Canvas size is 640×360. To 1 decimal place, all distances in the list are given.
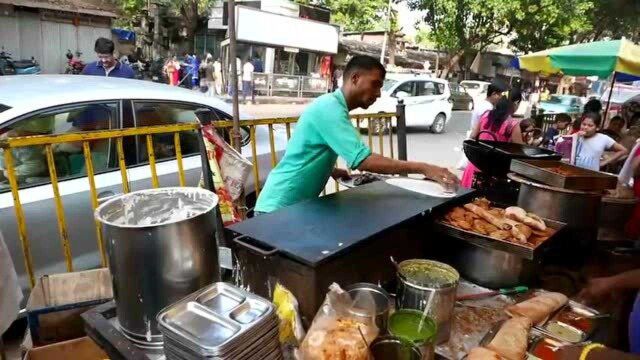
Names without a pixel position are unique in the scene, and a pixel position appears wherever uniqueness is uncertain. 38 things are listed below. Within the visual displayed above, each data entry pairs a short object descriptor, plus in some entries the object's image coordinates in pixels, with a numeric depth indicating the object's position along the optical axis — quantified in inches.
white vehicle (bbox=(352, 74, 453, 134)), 529.0
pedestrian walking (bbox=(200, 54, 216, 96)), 780.0
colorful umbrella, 214.5
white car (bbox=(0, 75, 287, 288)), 109.7
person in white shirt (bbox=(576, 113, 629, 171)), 207.0
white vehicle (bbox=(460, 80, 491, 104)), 922.7
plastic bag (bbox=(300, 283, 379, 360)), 49.3
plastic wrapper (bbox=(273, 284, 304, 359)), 59.1
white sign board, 745.6
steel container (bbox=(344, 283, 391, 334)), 55.2
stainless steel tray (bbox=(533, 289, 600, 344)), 65.7
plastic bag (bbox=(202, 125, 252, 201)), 106.1
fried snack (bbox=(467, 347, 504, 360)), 53.7
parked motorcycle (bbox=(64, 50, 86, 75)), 636.1
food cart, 51.2
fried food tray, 71.6
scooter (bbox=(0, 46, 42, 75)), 563.9
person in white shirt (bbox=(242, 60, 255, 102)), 721.6
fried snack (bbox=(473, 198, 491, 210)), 91.5
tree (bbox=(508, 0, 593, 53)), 808.3
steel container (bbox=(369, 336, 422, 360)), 52.2
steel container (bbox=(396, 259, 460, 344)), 60.9
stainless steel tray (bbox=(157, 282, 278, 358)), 45.2
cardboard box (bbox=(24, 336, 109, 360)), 76.3
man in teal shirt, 82.0
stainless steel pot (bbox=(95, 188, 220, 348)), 55.7
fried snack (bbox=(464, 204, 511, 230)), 78.7
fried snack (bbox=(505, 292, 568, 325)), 67.8
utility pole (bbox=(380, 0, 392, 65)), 896.2
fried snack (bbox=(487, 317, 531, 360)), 57.1
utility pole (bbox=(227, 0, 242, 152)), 114.9
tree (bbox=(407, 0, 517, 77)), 850.8
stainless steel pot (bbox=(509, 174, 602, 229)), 88.6
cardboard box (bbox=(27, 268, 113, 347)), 80.5
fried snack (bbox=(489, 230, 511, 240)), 75.2
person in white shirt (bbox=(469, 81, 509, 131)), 208.7
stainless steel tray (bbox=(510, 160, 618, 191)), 95.0
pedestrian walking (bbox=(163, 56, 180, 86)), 741.3
